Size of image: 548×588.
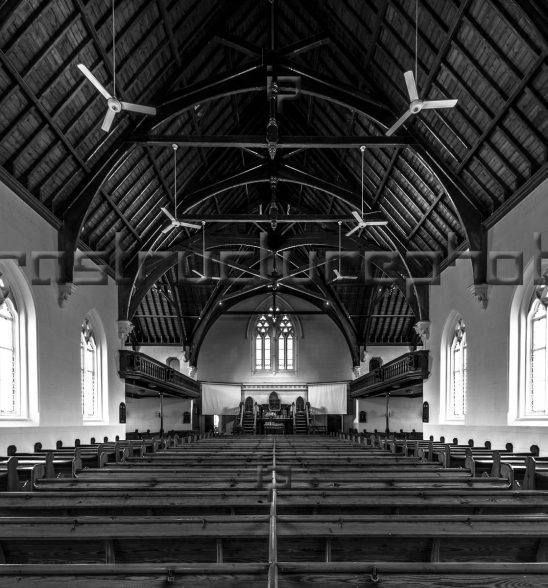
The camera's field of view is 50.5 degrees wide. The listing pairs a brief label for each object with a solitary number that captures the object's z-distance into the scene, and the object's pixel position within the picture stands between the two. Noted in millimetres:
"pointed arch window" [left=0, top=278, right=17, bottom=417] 14239
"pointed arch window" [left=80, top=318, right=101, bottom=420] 20022
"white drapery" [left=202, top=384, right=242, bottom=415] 36806
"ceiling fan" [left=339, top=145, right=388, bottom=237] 16344
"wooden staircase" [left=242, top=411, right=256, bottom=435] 36288
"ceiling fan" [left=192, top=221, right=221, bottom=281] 22906
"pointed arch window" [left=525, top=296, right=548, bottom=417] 14080
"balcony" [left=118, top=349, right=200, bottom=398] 21609
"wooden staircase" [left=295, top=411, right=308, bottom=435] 36688
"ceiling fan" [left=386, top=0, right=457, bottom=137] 9763
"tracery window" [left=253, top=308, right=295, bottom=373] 38375
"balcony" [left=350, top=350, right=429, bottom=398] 21688
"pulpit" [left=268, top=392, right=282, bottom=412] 37356
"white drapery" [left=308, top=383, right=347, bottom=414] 35969
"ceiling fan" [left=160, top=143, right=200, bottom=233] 16359
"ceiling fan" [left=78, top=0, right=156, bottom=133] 9906
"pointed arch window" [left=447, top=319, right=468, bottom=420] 19781
